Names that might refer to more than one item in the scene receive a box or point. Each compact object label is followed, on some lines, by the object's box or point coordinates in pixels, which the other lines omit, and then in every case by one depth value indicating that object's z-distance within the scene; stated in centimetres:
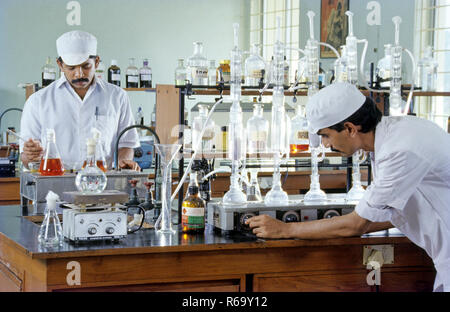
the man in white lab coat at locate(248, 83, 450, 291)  224
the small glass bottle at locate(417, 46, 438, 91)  494
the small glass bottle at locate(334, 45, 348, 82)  294
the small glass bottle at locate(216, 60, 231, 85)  290
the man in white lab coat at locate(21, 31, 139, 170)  407
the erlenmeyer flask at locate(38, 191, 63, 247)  229
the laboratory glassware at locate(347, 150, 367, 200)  279
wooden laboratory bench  225
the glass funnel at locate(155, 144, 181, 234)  252
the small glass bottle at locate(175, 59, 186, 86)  529
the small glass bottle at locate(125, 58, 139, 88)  599
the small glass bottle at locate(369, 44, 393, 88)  391
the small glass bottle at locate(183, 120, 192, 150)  302
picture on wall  706
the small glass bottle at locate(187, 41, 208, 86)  288
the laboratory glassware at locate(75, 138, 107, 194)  257
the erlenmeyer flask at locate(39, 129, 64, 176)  299
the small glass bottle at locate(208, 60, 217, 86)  305
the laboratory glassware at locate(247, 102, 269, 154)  290
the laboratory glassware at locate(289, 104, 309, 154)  296
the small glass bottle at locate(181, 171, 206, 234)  255
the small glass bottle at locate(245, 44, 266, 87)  284
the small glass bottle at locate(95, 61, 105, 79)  591
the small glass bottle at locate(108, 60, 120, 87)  585
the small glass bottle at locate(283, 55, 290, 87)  292
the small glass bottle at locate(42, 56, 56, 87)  553
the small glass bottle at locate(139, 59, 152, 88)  591
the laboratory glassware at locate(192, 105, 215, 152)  293
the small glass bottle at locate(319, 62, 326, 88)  408
